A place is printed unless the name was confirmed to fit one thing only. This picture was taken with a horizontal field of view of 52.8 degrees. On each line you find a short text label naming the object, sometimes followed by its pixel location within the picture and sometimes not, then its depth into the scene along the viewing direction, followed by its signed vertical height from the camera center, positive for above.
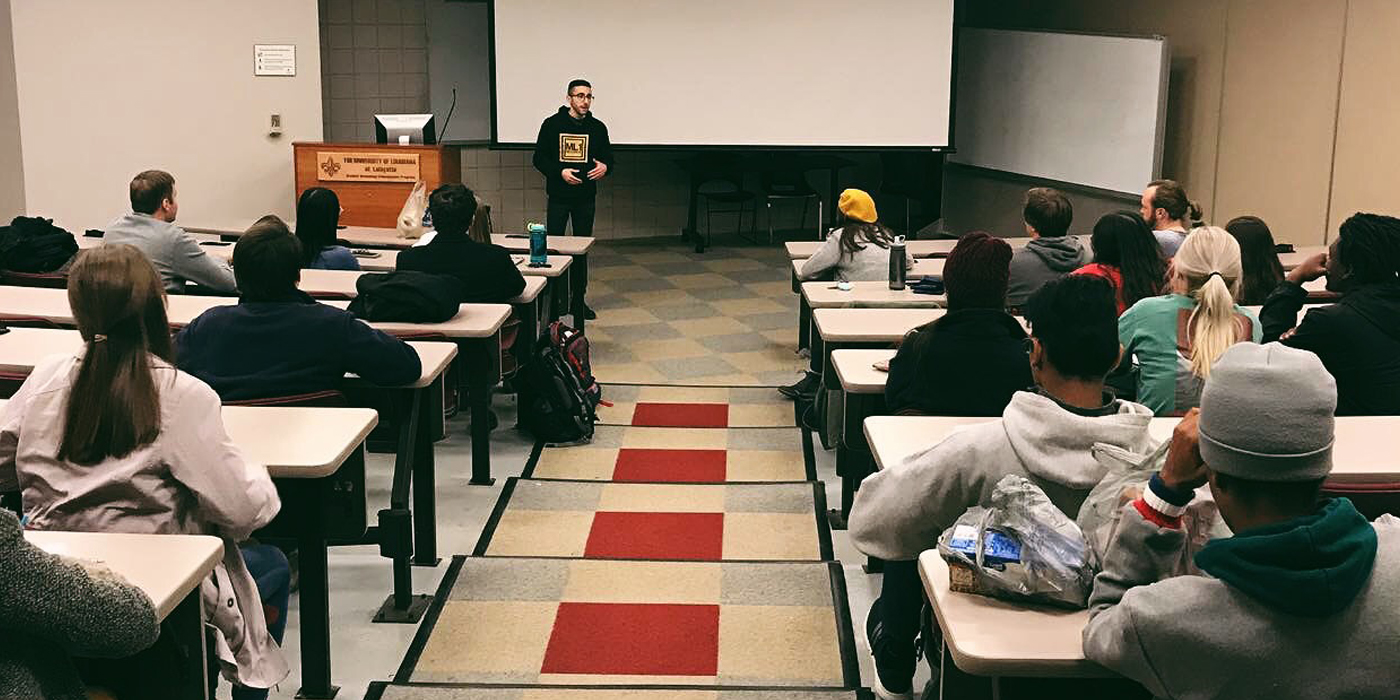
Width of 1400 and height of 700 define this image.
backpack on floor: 5.98 -1.22
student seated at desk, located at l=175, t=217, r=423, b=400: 3.77 -0.63
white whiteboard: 9.08 +0.05
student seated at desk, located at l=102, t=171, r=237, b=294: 5.55 -0.54
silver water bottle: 5.93 -0.64
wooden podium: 8.90 -0.44
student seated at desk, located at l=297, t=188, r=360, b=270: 5.79 -0.54
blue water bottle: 6.62 -0.65
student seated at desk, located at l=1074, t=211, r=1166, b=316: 4.67 -0.48
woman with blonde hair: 3.77 -0.57
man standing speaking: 8.53 -0.33
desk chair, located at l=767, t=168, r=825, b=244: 11.06 -0.59
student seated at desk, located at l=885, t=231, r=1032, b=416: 3.67 -0.61
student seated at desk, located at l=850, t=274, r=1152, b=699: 2.54 -0.59
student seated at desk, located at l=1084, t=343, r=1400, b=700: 1.75 -0.57
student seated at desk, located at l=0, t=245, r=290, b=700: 2.66 -0.64
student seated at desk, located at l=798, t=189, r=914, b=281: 6.23 -0.61
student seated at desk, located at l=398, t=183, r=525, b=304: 5.62 -0.60
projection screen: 9.70 +0.26
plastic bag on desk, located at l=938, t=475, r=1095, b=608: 2.22 -0.68
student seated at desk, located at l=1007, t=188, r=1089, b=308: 5.54 -0.54
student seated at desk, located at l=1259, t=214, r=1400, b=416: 3.81 -0.56
